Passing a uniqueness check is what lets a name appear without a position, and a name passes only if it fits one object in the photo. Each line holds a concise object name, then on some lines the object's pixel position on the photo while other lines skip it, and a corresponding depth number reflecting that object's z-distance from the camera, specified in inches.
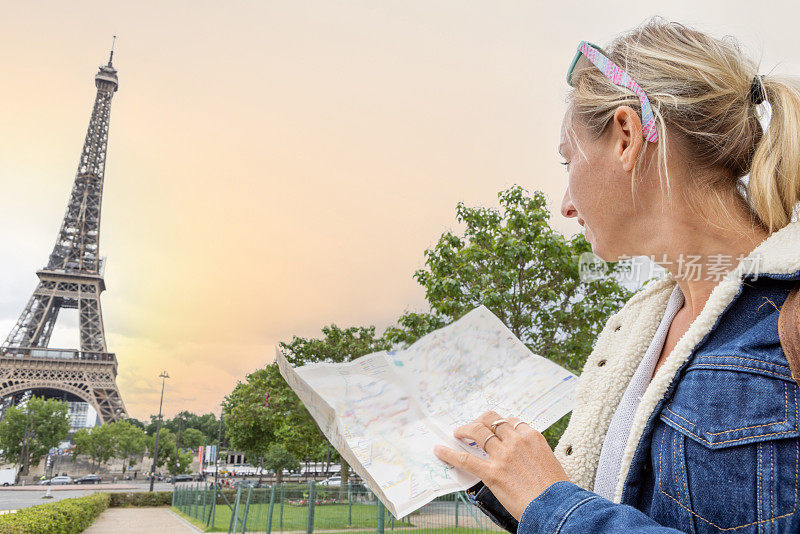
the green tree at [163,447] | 2479.6
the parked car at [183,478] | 2299.3
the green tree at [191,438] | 3038.9
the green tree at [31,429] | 1929.1
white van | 1912.0
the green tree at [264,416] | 759.1
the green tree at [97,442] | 2086.6
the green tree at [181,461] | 2472.9
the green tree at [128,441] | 2137.2
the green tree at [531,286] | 331.3
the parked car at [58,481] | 1965.1
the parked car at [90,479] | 2070.6
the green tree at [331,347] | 776.9
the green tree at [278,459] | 1858.1
